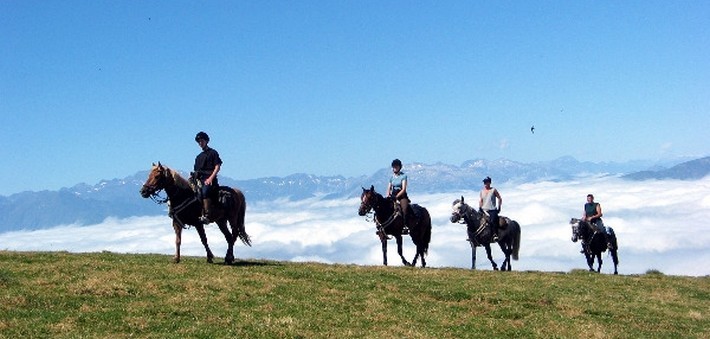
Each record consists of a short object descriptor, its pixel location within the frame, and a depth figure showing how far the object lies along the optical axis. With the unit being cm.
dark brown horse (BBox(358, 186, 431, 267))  2797
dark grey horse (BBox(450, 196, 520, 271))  3084
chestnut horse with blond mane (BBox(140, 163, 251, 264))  2323
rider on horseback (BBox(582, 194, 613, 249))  3372
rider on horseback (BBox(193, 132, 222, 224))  2392
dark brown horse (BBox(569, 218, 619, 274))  3375
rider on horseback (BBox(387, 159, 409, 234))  2845
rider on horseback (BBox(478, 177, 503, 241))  3064
